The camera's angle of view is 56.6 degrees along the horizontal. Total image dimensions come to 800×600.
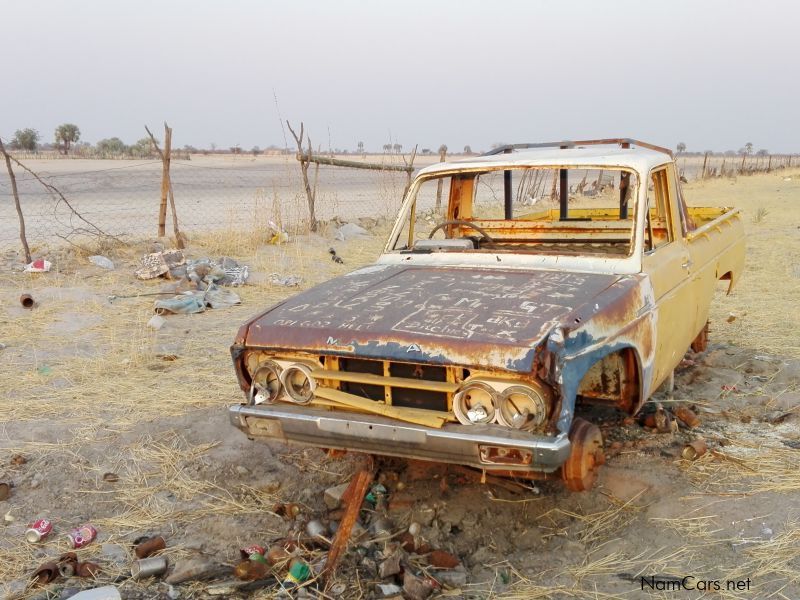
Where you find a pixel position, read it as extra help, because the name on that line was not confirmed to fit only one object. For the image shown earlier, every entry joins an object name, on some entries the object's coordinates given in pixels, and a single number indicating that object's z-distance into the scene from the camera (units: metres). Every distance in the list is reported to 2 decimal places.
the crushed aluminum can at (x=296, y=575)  3.17
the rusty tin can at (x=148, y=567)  3.27
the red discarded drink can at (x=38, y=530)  3.58
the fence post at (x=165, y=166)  10.72
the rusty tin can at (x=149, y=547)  3.44
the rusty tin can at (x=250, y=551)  3.42
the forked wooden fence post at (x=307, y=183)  13.05
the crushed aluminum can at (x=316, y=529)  3.55
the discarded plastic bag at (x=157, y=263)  9.59
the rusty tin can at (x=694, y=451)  4.08
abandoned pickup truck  3.01
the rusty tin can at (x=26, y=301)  8.01
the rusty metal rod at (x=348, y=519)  3.21
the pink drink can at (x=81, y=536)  3.56
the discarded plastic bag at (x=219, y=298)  8.54
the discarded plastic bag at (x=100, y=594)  3.04
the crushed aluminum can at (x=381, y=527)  3.52
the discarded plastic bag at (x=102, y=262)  9.84
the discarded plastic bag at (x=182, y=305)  8.08
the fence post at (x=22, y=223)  9.15
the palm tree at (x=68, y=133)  52.86
